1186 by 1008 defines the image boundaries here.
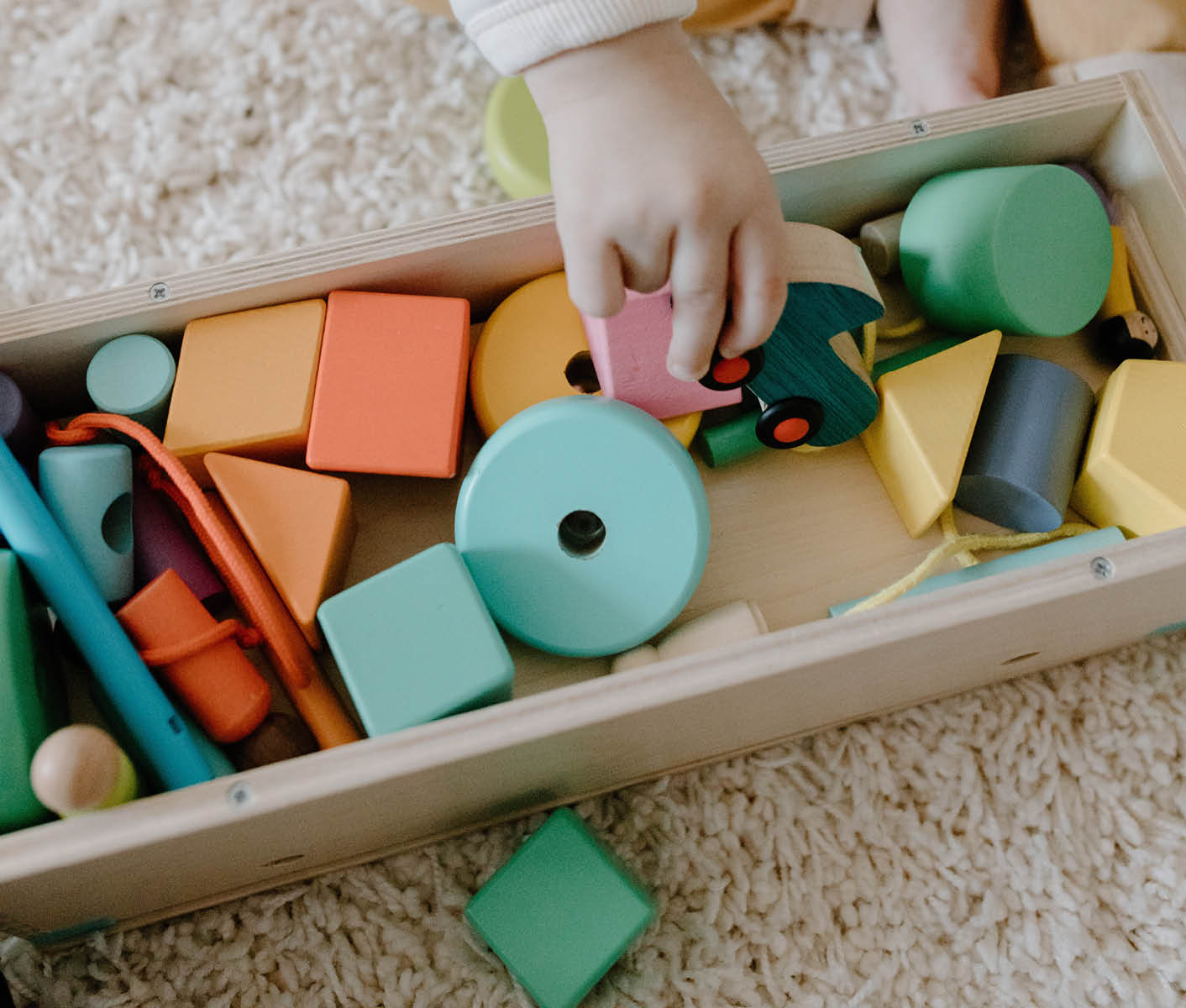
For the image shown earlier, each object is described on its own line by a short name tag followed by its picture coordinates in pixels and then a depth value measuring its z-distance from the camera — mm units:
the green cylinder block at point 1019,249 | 643
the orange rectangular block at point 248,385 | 617
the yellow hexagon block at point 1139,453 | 604
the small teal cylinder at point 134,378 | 619
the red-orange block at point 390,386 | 625
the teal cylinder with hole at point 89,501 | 577
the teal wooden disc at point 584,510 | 589
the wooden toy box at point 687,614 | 512
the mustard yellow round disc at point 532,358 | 656
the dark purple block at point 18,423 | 596
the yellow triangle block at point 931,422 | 627
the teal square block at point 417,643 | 549
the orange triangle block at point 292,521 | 593
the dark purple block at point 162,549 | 609
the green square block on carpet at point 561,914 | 602
